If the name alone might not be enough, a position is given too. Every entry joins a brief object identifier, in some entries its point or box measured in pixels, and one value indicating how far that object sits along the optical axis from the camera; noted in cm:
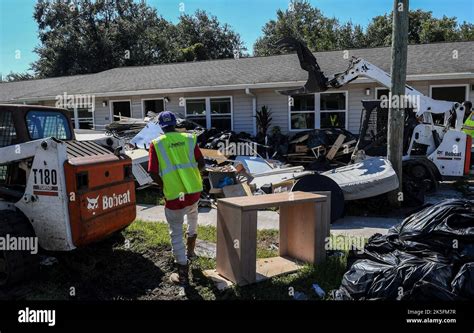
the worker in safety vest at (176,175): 472
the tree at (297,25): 4691
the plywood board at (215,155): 1055
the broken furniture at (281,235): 457
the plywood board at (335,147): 1175
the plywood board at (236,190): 870
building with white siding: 1305
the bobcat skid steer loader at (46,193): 447
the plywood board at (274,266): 494
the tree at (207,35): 4378
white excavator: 912
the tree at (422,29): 3641
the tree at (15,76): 5343
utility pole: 732
